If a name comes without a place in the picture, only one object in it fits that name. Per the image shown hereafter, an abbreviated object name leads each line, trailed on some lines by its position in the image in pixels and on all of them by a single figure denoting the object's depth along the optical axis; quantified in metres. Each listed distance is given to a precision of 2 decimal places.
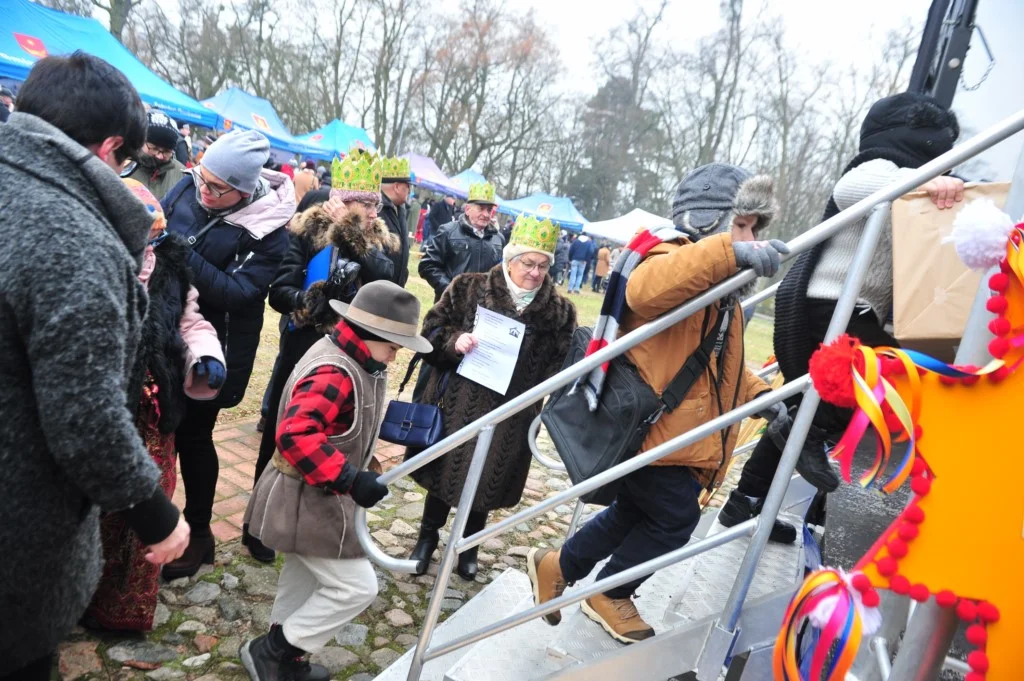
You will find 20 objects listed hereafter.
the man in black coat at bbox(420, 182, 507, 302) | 4.95
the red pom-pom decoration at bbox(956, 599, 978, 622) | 1.12
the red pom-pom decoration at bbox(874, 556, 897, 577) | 1.17
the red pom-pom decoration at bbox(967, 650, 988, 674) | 1.11
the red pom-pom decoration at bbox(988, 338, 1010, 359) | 1.11
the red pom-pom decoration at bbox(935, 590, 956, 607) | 1.12
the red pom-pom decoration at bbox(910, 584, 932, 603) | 1.13
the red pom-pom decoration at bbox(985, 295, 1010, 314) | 1.15
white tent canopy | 23.56
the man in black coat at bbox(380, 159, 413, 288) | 4.52
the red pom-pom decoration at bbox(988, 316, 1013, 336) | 1.12
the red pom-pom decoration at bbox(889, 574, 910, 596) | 1.16
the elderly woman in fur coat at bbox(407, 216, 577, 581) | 3.26
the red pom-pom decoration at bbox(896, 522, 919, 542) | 1.16
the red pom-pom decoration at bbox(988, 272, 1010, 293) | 1.15
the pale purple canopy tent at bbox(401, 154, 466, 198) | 24.41
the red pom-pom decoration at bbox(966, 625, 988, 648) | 1.12
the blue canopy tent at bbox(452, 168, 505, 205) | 26.45
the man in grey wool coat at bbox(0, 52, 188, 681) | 1.27
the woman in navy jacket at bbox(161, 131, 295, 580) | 2.94
